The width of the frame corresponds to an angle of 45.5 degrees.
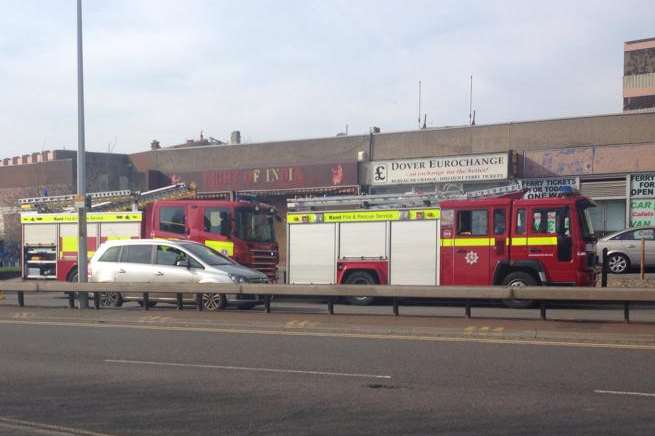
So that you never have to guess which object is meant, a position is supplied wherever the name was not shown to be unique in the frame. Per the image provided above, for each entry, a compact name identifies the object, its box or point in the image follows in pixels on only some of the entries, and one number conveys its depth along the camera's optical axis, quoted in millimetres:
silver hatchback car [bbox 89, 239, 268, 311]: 17312
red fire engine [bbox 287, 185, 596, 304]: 18219
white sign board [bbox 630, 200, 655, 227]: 31781
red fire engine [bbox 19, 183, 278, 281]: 22328
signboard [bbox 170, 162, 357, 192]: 37844
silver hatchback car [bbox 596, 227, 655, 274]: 23812
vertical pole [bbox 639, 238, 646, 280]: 21961
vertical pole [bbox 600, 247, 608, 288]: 18844
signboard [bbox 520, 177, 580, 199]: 18797
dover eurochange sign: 34188
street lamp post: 18016
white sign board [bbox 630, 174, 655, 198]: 31641
